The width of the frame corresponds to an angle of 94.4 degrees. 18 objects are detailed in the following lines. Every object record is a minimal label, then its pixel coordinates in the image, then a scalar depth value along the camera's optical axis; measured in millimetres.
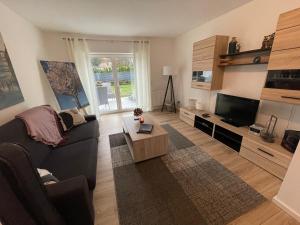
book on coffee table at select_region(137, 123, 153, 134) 2260
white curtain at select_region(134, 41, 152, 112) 4317
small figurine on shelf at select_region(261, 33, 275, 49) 1994
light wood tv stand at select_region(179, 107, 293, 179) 1779
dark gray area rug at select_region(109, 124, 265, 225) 1399
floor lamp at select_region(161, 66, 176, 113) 4328
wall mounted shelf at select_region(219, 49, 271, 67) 2127
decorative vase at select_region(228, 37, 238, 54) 2535
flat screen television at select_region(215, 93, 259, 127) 2326
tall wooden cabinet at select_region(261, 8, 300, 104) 1562
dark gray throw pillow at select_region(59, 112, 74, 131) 2445
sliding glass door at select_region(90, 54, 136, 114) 4247
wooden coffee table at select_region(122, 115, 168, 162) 2115
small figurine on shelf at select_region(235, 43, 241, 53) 2557
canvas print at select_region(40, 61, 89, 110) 2934
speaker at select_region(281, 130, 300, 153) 1729
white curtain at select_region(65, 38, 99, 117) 3646
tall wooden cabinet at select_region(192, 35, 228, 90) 2750
